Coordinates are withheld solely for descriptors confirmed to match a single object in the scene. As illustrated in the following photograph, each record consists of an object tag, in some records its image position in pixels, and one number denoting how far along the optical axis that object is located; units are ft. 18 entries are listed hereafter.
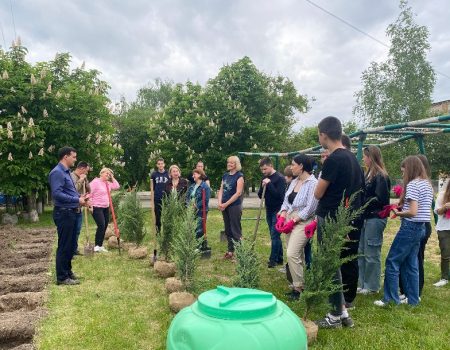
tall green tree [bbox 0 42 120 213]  40.27
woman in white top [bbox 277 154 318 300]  15.28
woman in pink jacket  25.94
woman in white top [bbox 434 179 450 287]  18.78
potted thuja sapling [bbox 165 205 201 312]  16.38
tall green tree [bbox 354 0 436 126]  76.23
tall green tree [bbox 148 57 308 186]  56.85
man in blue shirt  18.34
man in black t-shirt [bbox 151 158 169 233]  29.01
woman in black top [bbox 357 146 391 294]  16.17
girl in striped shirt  15.10
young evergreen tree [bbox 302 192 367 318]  11.94
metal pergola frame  17.42
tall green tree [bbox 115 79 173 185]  100.22
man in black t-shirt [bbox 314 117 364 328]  12.81
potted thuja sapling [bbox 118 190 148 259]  26.58
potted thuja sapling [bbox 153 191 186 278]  21.24
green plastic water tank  6.16
